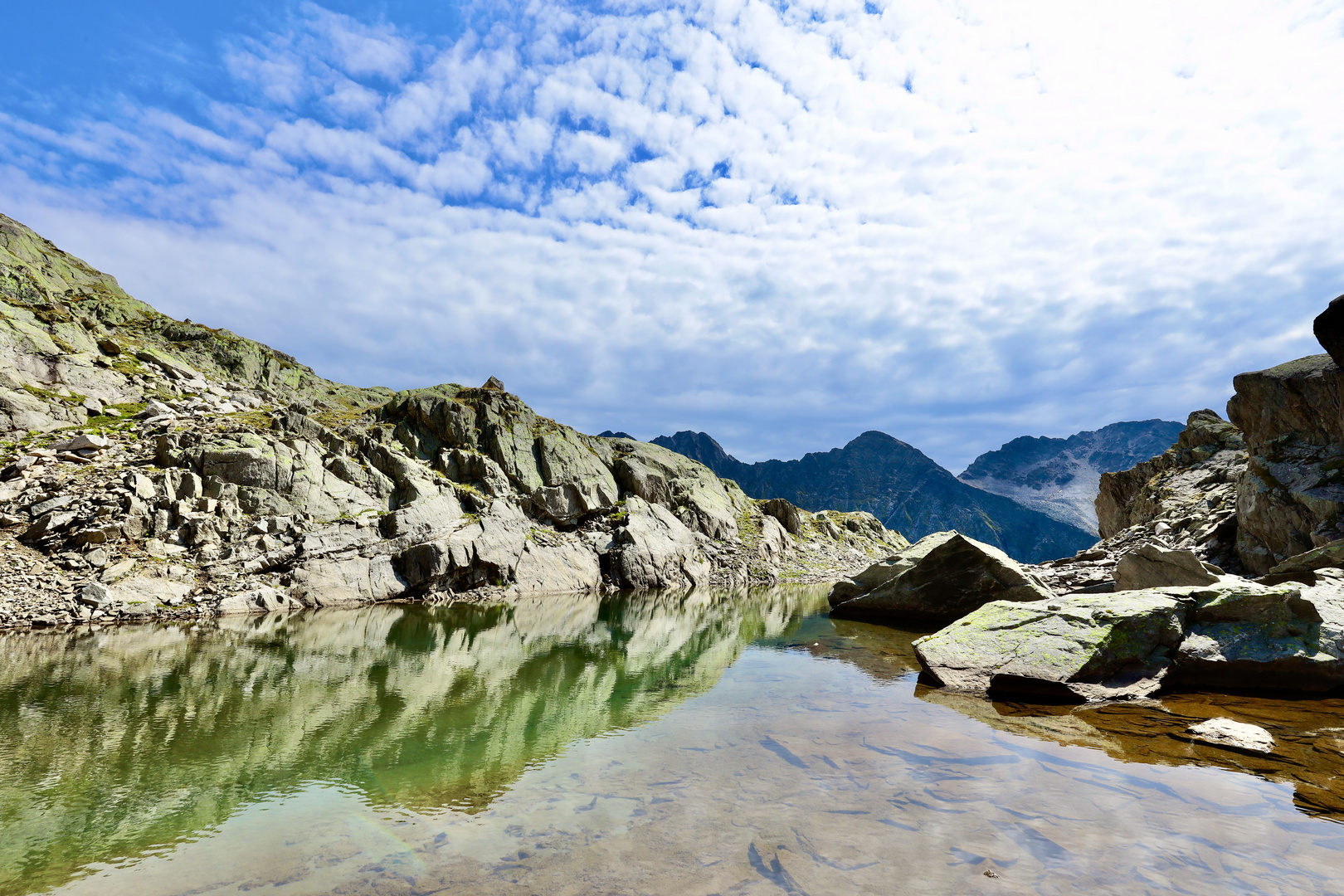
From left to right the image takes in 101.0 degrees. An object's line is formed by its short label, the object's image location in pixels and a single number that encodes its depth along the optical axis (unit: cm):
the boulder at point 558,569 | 6322
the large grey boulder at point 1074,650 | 1658
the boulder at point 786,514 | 11969
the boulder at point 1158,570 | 2383
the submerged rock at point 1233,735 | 1186
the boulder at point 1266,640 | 1575
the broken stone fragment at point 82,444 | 4459
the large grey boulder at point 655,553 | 7456
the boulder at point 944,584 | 3188
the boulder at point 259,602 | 3953
